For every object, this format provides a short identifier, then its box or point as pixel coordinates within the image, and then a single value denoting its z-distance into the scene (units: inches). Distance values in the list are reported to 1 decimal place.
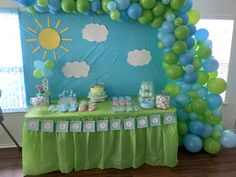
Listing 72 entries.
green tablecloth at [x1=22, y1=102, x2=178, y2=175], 90.1
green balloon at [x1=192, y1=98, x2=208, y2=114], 98.5
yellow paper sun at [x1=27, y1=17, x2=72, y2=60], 101.5
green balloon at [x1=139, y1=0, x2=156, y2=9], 88.3
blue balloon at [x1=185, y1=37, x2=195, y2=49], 93.5
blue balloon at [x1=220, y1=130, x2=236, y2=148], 110.1
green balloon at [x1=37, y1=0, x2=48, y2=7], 87.1
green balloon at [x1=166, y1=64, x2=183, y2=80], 94.2
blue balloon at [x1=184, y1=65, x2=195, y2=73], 92.8
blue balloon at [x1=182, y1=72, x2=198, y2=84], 93.9
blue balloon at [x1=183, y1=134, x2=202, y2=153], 103.3
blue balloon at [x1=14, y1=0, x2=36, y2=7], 85.9
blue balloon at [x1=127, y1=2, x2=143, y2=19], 89.4
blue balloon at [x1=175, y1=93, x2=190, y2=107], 100.2
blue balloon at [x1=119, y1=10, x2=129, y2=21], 93.4
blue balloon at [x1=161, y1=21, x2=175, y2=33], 91.0
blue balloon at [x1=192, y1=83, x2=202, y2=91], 98.7
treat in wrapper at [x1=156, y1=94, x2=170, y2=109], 95.9
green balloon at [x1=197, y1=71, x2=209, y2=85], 97.7
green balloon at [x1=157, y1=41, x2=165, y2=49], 98.0
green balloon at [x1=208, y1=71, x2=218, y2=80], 105.7
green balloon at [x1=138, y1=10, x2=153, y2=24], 93.1
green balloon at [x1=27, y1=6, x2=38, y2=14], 94.7
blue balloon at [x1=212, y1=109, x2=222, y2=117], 104.2
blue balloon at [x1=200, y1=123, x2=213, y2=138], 102.9
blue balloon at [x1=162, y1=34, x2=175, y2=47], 90.9
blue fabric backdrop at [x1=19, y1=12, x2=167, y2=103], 102.6
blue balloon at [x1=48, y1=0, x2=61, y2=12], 89.2
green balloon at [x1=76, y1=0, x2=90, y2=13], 89.3
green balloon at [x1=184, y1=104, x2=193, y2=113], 102.5
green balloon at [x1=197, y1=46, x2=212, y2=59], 96.6
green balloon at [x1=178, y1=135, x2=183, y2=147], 109.9
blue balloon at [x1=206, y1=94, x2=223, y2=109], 101.2
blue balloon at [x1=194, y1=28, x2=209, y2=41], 102.8
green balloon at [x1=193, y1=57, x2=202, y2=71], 95.5
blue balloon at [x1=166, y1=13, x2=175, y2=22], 90.0
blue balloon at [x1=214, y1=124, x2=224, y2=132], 105.7
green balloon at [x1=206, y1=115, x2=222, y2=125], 103.3
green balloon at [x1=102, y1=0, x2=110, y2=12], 90.1
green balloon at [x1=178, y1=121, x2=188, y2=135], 105.7
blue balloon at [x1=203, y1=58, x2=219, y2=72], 99.1
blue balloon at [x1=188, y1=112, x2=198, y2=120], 102.5
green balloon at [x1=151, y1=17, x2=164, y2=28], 95.4
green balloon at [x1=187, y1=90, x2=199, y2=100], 99.3
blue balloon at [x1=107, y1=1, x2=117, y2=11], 88.0
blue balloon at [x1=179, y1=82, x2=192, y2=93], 99.4
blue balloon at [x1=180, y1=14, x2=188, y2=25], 92.7
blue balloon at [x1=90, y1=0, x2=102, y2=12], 91.7
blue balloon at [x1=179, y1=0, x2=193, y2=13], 93.0
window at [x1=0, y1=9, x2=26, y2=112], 101.4
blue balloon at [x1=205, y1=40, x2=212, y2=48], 102.6
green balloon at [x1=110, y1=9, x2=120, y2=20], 89.7
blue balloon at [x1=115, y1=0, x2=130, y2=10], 87.5
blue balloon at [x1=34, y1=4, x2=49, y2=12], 92.5
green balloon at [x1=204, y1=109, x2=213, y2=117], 102.1
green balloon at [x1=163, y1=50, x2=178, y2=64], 94.1
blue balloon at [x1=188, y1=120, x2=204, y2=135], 101.8
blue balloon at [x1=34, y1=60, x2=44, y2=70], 99.9
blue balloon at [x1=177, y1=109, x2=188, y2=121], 105.2
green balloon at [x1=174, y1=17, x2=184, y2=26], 89.9
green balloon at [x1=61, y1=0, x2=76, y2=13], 89.4
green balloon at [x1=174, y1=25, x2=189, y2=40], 89.0
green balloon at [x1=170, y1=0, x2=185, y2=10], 87.6
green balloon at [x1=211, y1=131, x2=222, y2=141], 104.5
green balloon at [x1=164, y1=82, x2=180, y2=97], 102.7
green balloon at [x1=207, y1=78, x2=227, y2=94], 98.7
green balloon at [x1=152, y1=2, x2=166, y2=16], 91.2
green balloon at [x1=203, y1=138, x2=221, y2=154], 105.4
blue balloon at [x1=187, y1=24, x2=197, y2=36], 95.1
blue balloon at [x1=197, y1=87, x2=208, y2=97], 100.2
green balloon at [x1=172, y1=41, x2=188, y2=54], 90.4
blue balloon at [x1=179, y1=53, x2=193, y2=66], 92.6
